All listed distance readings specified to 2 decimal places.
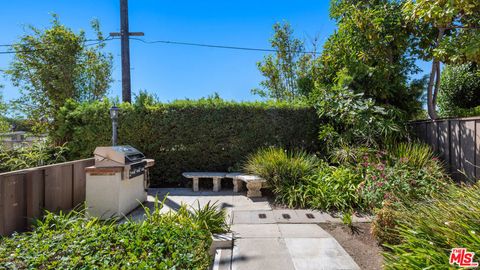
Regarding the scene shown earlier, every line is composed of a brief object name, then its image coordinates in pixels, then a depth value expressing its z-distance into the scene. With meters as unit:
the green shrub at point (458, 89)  7.59
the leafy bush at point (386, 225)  3.21
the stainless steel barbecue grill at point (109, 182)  4.43
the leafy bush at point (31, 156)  6.57
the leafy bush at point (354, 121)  5.96
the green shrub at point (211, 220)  3.49
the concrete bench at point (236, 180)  5.84
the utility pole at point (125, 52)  7.53
